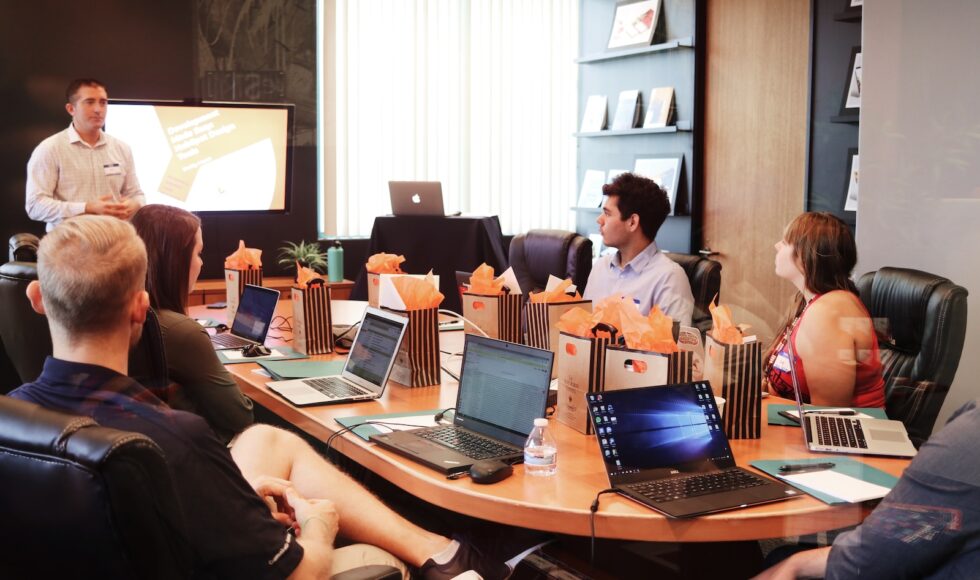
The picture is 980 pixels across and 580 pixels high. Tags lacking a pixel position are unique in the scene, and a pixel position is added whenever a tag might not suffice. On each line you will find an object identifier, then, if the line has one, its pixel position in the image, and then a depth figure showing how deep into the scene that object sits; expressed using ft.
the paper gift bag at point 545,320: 9.04
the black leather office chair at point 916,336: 8.29
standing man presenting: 15.90
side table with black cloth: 18.36
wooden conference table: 5.65
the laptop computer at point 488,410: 6.83
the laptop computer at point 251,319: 11.53
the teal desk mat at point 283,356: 10.34
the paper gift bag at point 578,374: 7.30
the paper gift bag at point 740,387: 7.21
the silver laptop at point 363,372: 8.64
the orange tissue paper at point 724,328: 7.41
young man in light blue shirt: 12.07
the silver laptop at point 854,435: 6.90
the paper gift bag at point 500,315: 10.03
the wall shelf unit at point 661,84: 18.63
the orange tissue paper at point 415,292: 9.07
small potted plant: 19.70
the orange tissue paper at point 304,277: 10.80
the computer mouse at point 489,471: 6.23
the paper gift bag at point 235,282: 12.86
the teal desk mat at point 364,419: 7.43
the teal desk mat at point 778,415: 7.74
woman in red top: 8.78
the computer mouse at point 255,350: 10.70
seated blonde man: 4.83
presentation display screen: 17.48
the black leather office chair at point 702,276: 11.80
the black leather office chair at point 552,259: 14.08
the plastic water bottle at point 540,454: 6.42
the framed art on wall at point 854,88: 12.76
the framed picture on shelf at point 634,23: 19.45
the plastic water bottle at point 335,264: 19.56
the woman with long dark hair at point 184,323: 8.03
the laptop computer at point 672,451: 5.95
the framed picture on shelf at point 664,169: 18.97
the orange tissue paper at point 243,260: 13.08
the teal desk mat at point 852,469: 6.25
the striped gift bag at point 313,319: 10.71
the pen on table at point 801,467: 6.44
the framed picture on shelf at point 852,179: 11.71
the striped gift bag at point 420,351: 9.05
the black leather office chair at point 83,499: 3.38
